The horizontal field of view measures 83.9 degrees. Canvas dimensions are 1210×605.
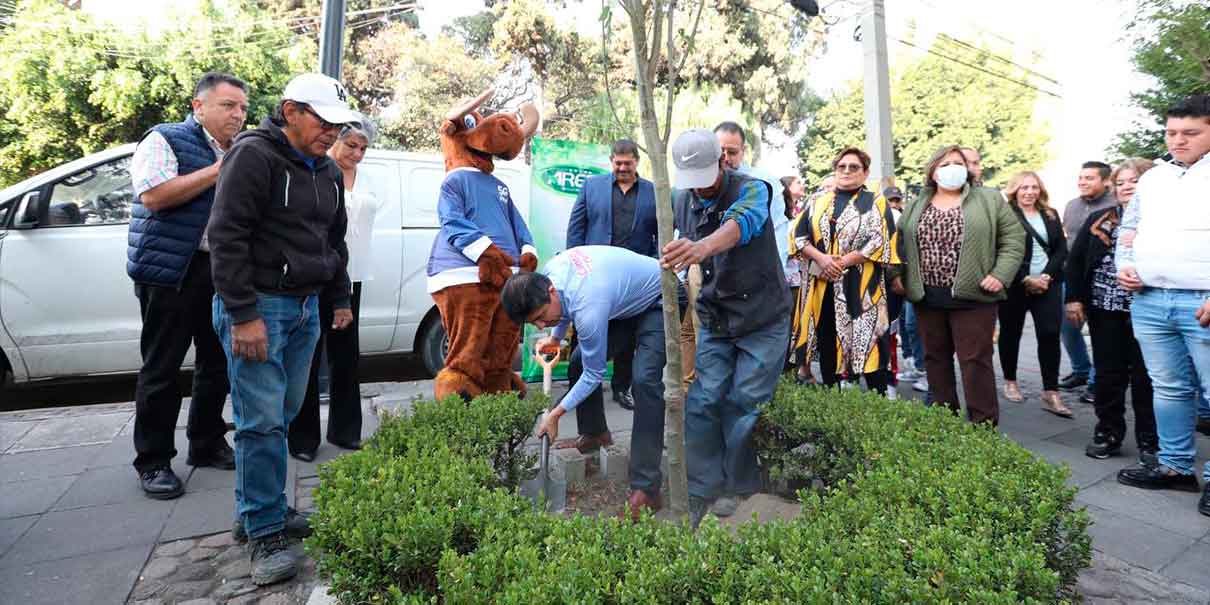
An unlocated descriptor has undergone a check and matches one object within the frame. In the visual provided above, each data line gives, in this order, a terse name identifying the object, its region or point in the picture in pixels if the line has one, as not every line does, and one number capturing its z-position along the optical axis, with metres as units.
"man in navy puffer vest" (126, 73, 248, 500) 3.11
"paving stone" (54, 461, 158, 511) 3.28
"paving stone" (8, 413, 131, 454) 4.18
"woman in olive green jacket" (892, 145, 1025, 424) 4.12
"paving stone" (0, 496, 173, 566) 2.77
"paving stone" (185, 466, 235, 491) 3.39
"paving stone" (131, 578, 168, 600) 2.44
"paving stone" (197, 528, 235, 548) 2.80
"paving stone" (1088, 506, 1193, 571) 2.77
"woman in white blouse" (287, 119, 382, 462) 3.79
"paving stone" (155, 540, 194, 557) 2.73
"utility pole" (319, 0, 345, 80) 4.54
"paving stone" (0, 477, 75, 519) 3.19
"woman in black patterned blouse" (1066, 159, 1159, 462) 4.02
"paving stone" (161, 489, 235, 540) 2.93
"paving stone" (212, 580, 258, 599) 2.43
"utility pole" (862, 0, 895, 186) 8.58
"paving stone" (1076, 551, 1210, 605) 2.41
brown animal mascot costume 3.65
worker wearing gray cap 3.12
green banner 5.48
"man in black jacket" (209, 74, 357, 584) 2.41
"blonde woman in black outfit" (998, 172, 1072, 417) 5.08
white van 4.79
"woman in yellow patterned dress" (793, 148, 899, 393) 4.59
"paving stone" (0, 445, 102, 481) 3.67
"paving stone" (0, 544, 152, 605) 2.42
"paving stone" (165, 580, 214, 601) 2.43
